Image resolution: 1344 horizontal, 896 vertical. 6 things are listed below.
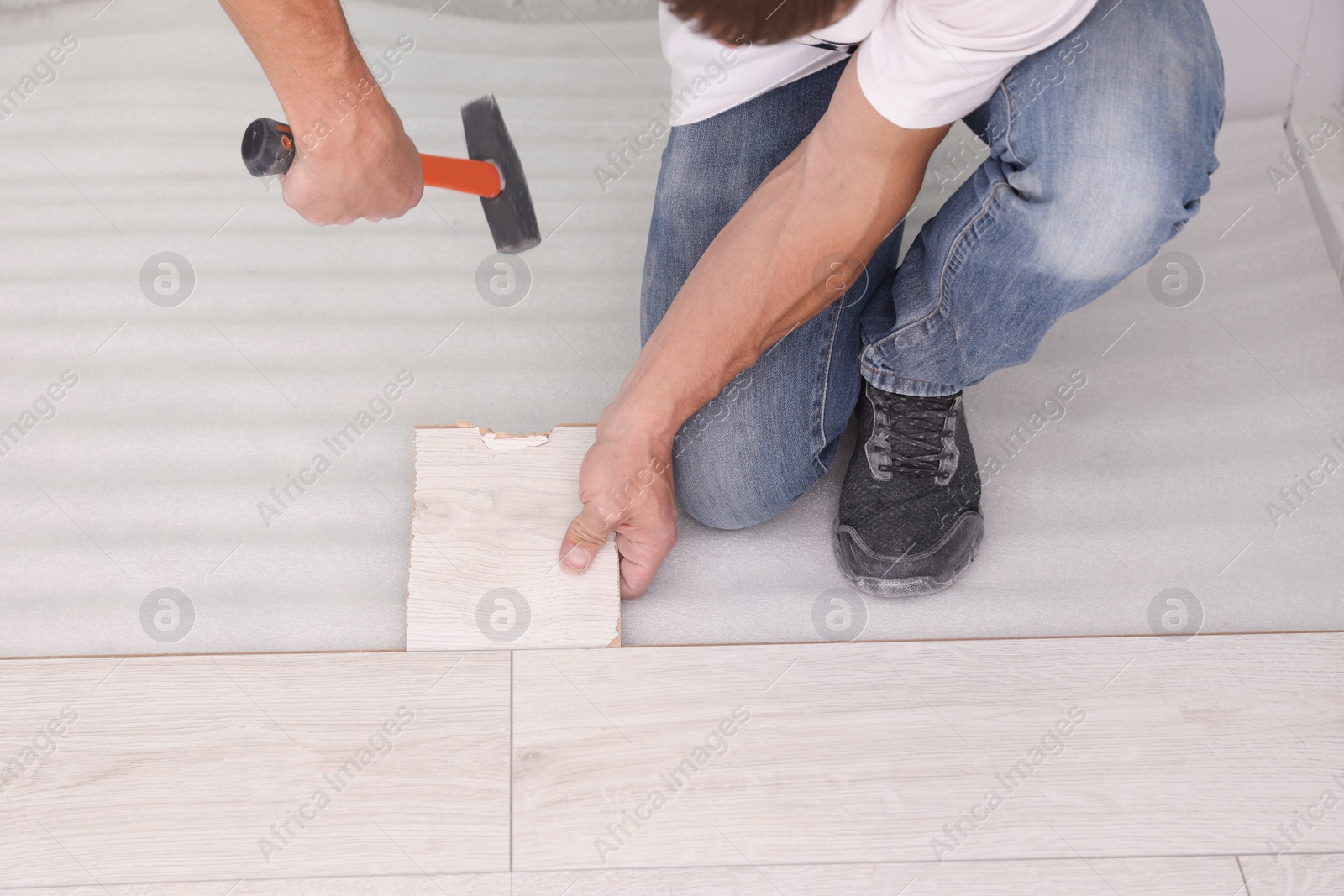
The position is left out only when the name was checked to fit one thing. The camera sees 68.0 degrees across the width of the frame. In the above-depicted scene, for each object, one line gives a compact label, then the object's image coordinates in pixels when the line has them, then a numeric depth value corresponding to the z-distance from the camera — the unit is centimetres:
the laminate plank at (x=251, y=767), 100
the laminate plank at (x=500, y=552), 116
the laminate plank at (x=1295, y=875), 104
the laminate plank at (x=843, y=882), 99
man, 93
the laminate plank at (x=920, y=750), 104
